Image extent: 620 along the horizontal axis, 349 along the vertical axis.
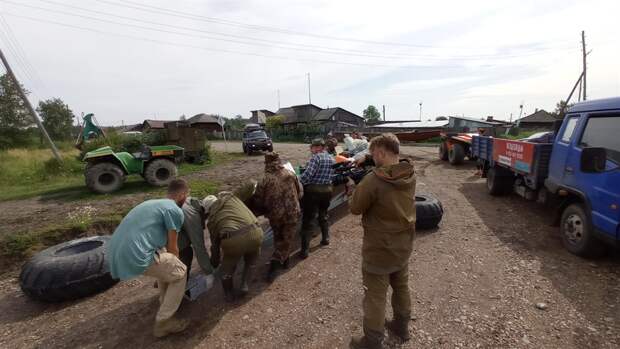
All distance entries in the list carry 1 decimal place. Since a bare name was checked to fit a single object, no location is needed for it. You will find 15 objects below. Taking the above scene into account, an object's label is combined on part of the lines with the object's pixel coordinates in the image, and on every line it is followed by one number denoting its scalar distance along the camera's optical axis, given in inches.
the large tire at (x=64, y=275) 123.1
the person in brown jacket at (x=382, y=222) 82.4
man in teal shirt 90.0
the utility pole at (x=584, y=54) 847.1
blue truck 122.6
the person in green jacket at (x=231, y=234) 112.5
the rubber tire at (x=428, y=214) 186.7
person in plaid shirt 160.9
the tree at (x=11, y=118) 1087.0
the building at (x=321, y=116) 1706.4
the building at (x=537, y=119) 1633.4
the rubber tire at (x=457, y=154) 434.0
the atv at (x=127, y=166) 293.9
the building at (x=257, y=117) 2231.8
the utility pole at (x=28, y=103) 473.1
